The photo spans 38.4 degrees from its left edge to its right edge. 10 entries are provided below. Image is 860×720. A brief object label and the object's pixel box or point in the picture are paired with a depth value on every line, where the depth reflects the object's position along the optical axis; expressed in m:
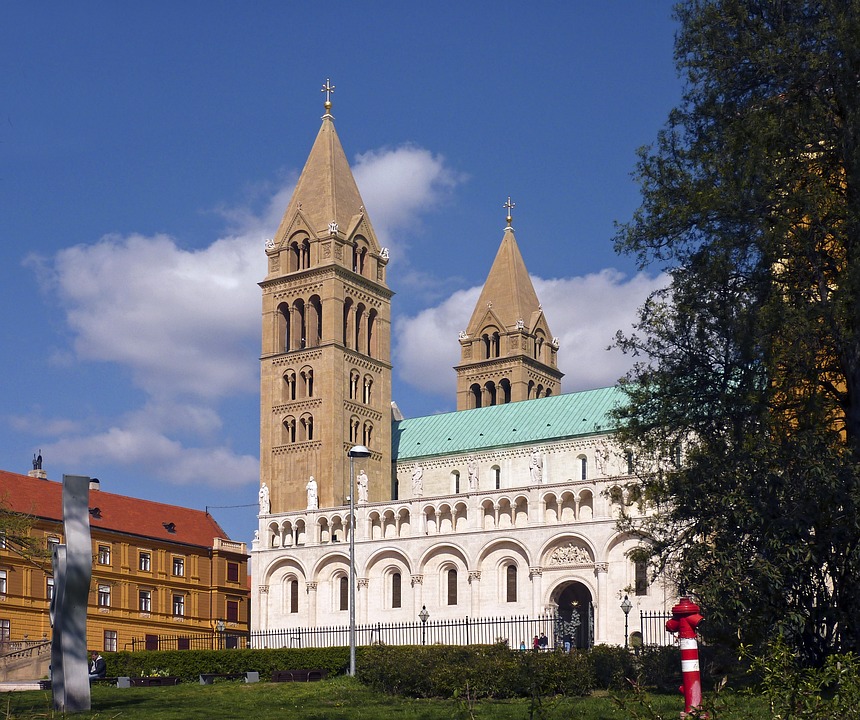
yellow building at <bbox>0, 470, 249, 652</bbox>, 63.25
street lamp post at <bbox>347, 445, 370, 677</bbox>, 35.19
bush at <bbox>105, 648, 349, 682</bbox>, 38.72
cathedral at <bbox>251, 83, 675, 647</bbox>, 66.81
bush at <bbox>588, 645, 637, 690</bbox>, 25.98
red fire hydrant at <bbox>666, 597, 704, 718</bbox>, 12.37
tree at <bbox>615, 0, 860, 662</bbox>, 22.53
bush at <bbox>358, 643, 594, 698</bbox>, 25.53
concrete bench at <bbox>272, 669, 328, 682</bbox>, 35.16
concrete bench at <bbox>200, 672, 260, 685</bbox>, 35.24
